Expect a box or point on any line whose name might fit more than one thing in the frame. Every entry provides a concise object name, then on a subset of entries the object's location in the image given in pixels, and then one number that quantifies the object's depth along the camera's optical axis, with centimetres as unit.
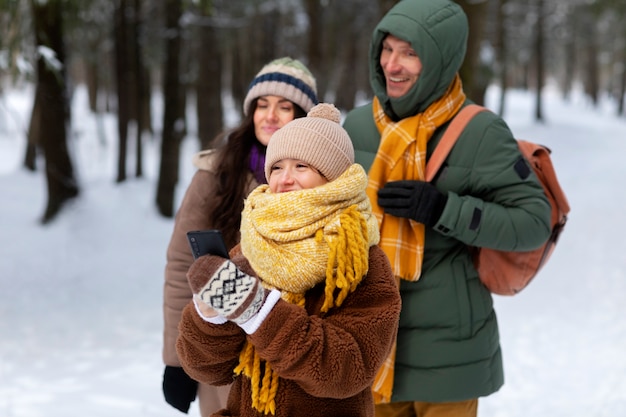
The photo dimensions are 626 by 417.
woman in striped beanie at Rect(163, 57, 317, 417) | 276
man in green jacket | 254
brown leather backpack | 258
